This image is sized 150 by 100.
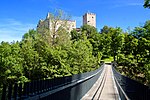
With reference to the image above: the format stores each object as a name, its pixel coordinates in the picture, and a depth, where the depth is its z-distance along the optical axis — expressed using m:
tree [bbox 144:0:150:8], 8.72
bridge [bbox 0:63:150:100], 2.11
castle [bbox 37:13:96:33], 36.38
